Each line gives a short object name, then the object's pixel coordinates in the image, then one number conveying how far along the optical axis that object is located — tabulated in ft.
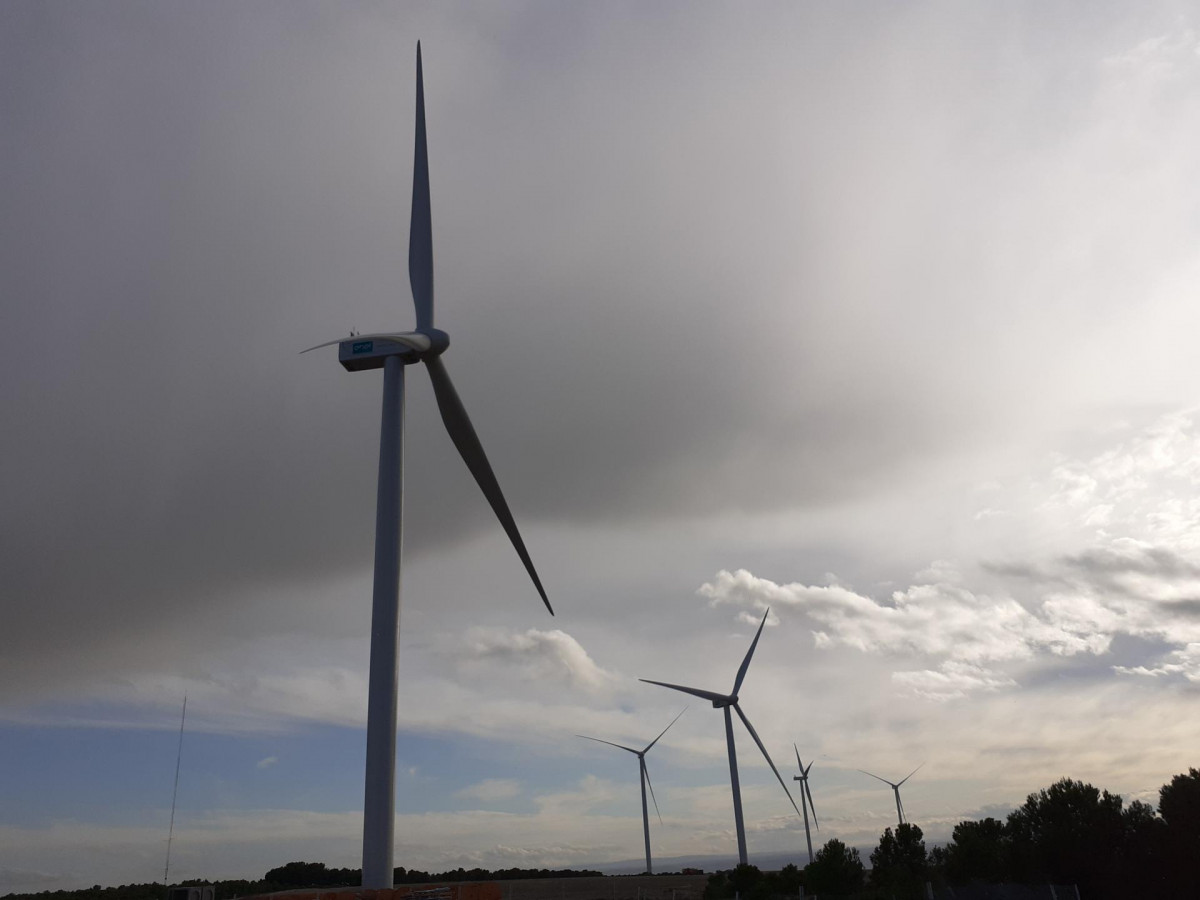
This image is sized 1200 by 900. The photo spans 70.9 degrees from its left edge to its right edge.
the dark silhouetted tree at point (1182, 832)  167.02
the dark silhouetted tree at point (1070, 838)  183.73
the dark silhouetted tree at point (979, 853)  204.23
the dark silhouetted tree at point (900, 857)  215.31
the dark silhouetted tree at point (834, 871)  211.20
